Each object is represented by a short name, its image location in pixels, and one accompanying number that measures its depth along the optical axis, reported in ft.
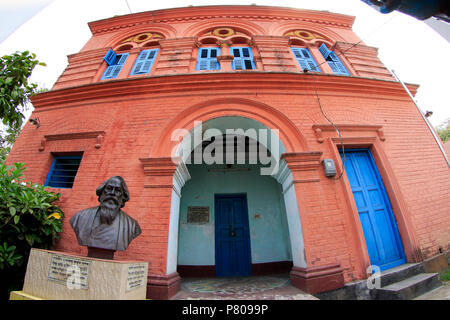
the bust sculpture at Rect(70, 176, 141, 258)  8.18
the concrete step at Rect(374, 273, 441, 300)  9.36
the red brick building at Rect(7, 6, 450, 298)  11.17
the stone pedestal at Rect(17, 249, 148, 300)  6.66
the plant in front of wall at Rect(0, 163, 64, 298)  8.87
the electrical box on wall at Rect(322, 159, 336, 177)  11.98
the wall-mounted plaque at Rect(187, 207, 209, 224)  18.69
